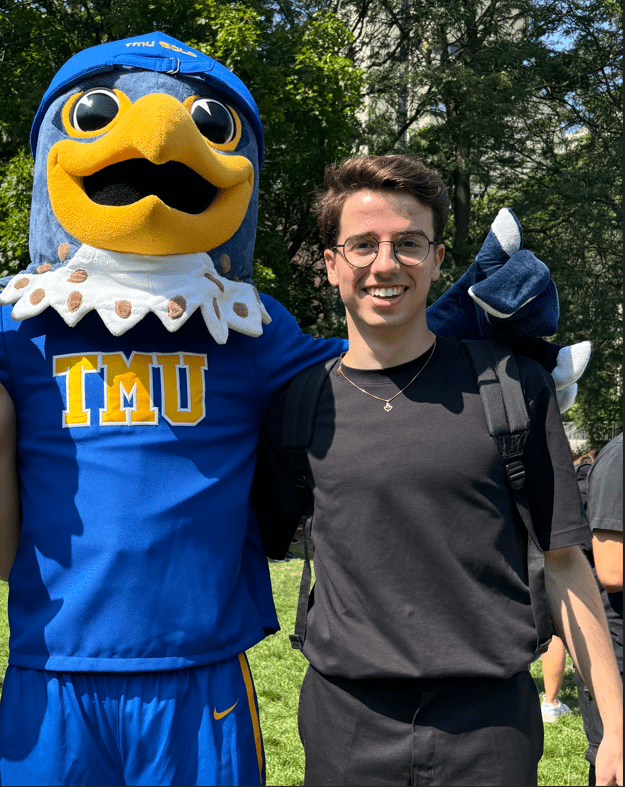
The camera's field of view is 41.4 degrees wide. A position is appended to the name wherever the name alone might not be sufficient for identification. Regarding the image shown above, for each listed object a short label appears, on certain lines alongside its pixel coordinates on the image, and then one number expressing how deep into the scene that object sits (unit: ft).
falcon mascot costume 7.71
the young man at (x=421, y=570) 6.79
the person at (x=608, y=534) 9.57
